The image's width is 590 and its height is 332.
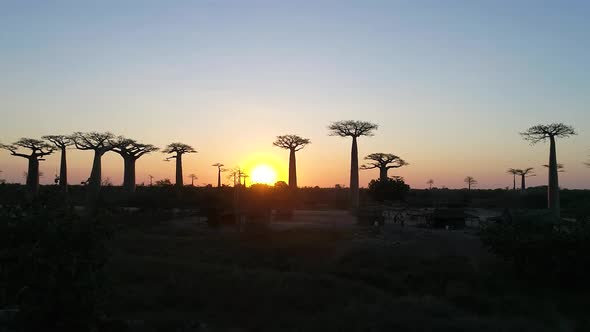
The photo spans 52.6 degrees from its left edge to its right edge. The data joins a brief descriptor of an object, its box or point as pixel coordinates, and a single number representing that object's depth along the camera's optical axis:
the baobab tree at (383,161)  55.22
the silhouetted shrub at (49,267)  7.42
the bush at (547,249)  18.02
